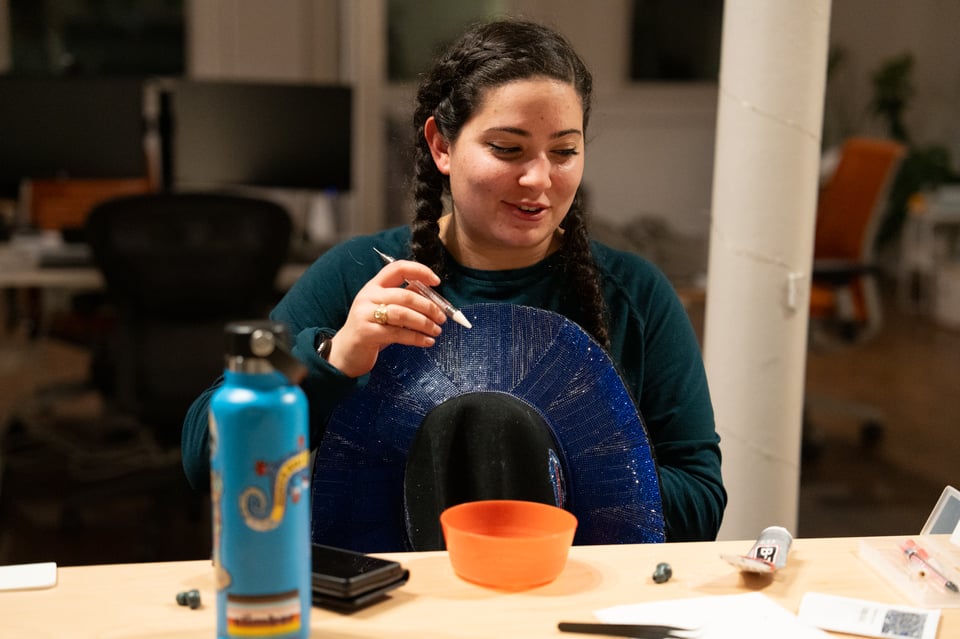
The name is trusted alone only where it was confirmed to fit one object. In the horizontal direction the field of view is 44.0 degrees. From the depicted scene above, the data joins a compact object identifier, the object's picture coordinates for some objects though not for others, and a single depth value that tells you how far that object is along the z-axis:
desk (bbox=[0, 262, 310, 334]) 3.39
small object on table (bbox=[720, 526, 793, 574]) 1.11
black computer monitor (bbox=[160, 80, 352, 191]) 4.06
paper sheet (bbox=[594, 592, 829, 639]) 1.00
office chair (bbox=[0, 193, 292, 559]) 3.11
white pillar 1.98
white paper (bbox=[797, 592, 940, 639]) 1.00
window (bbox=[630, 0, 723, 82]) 7.10
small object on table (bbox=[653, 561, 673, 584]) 1.10
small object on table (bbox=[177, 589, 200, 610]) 1.02
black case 1.02
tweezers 0.97
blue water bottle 0.84
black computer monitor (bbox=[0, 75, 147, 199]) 3.91
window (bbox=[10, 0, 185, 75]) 6.53
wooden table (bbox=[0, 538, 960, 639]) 0.99
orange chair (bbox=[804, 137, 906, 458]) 4.25
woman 1.41
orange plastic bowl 1.06
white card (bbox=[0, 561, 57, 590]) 1.08
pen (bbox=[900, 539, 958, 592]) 1.10
